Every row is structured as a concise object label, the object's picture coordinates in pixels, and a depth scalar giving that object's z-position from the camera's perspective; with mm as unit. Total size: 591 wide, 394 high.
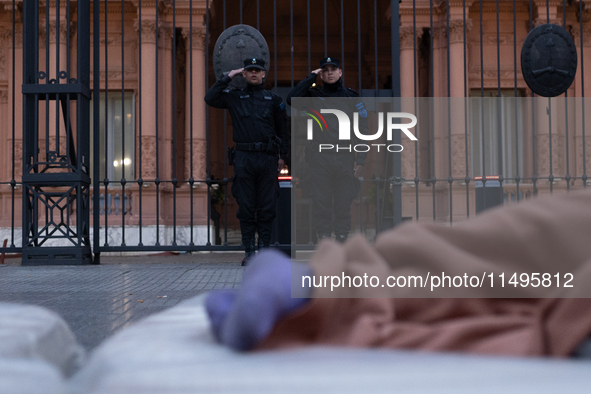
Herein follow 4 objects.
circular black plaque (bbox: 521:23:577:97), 6043
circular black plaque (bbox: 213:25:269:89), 6113
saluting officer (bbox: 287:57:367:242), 6023
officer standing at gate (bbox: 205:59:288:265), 5762
